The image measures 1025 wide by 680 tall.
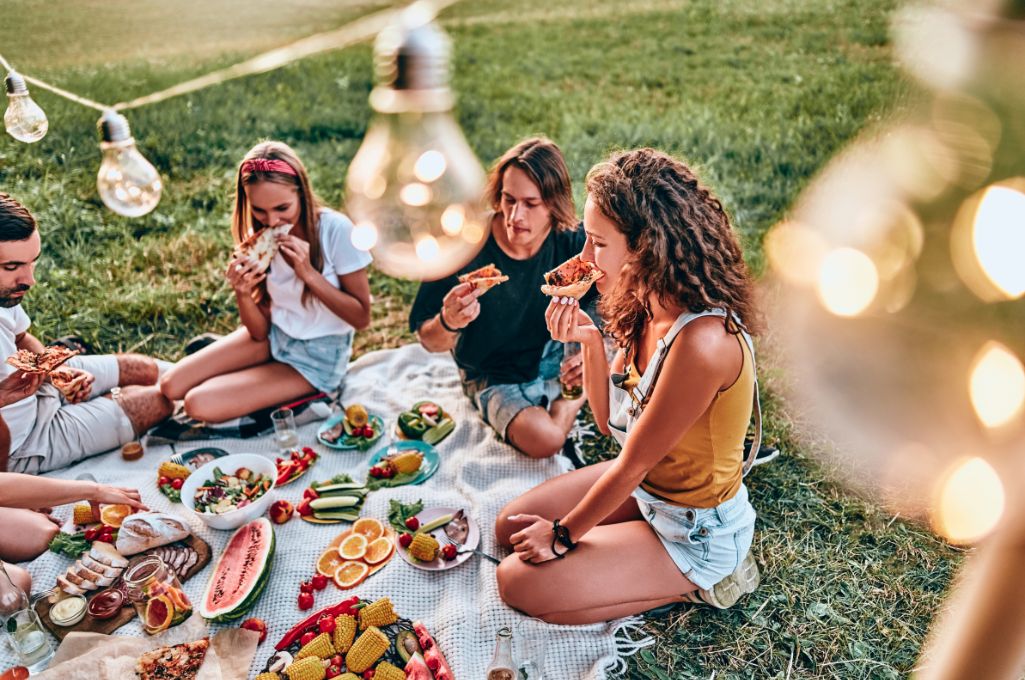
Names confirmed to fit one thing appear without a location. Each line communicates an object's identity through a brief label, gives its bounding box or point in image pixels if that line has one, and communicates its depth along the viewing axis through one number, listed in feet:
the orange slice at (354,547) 10.68
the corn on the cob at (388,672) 8.63
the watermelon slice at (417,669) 8.74
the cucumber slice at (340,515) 11.45
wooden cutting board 9.52
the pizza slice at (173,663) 8.72
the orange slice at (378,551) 10.64
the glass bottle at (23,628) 8.87
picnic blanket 9.41
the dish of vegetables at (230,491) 11.16
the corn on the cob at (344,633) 9.09
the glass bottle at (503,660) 8.38
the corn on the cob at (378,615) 9.39
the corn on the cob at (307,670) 8.59
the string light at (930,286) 0.98
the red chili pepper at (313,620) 9.30
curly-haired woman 8.38
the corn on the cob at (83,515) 11.27
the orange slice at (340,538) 10.95
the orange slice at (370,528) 11.08
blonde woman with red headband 12.35
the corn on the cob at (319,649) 8.92
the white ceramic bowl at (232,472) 10.96
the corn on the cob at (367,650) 8.84
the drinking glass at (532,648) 8.63
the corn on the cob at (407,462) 12.35
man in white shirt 11.15
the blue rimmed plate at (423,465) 12.25
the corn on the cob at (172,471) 12.10
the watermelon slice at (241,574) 9.60
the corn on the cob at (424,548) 10.41
